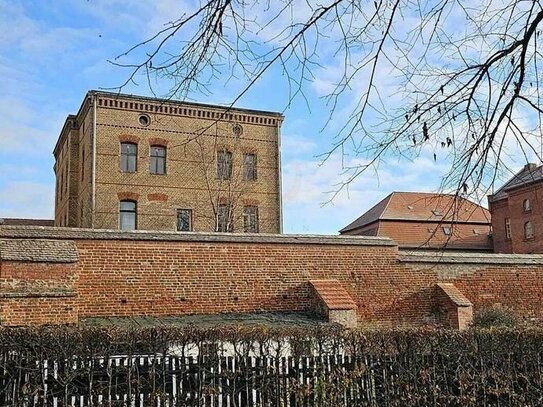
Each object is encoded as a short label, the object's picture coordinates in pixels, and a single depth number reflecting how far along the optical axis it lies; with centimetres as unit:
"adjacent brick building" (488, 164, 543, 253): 3806
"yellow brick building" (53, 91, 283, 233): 2797
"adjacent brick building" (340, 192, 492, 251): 3928
